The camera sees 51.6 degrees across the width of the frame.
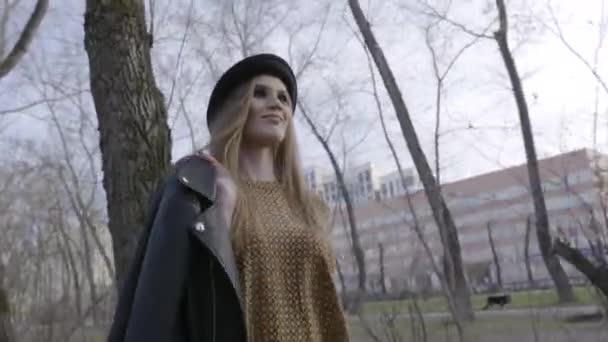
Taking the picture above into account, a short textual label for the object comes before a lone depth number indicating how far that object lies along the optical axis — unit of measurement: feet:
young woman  4.73
